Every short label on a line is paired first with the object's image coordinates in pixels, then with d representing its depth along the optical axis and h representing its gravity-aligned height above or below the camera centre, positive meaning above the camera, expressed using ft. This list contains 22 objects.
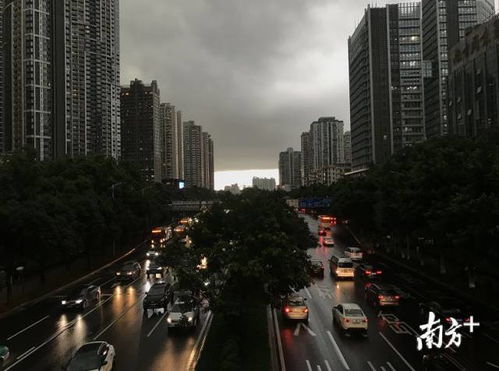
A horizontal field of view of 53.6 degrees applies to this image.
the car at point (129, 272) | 160.97 -24.63
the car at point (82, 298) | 115.34 -24.08
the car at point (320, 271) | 151.70 -23.70
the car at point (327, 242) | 243.19 -23.50
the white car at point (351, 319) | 84.23 -21.47
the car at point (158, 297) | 110.93 -22.84
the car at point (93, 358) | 62.85 -20.92
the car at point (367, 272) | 146.09 -24.02
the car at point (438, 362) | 60.34 -21.33
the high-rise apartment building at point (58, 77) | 407.03 +111.38
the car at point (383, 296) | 104.32 -21.91
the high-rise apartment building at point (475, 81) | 347.15 +84.42
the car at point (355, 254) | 191.21 -23.23
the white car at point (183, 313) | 86.35 -21.50
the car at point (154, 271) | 169.55 -25.30
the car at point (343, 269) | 148.36 -22.51
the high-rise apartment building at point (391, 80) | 539.70 +126.11
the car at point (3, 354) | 75.51 -23.67
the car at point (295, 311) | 94.07 -22.08
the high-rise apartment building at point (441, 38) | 520.01 +165.40
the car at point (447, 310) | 87.33 -22.15
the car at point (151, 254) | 207.76 -24.06
